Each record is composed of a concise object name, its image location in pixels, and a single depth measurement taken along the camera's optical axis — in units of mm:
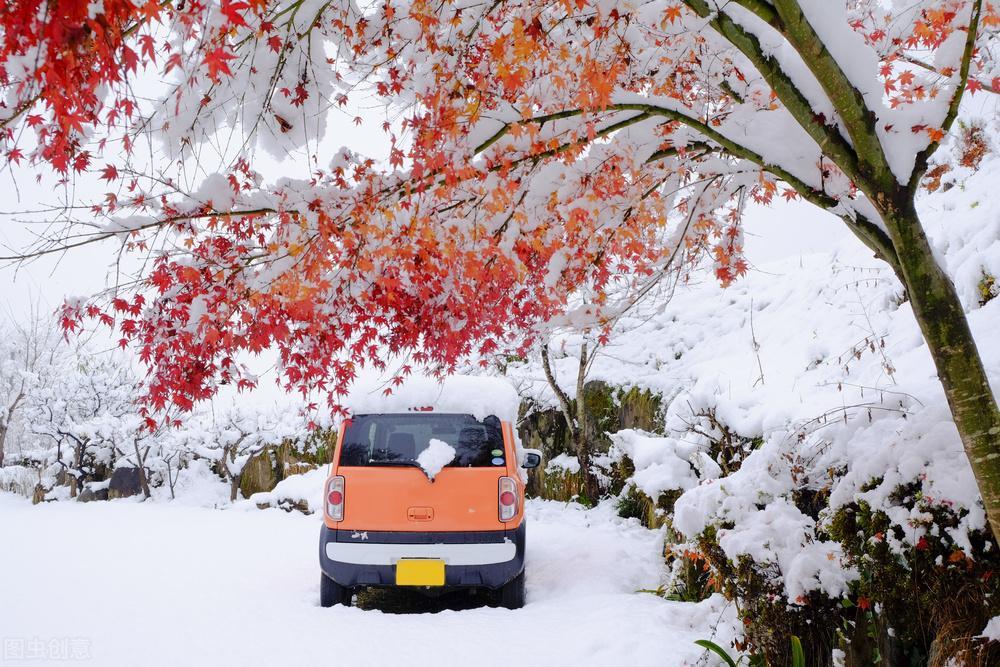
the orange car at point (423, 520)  4152
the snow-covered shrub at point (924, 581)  2080
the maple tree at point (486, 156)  2227
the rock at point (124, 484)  14992
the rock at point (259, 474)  14008
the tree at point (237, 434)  13758
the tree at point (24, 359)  17234
